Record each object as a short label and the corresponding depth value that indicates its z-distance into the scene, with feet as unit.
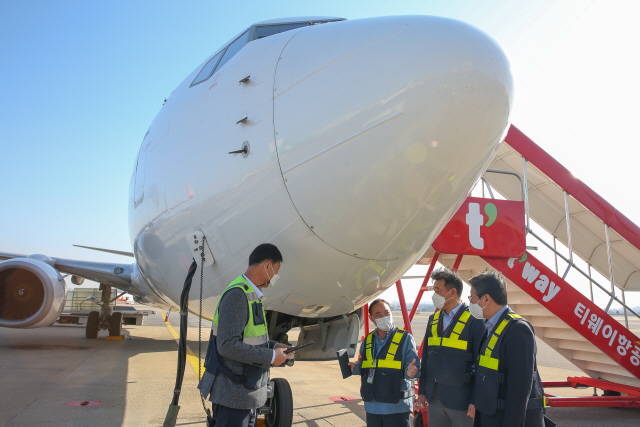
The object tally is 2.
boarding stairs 19.25
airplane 8.24
